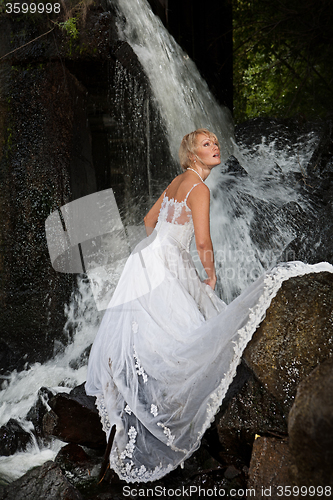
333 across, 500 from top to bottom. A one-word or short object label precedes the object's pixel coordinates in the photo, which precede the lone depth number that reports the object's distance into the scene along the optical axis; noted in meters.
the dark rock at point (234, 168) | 6.42
